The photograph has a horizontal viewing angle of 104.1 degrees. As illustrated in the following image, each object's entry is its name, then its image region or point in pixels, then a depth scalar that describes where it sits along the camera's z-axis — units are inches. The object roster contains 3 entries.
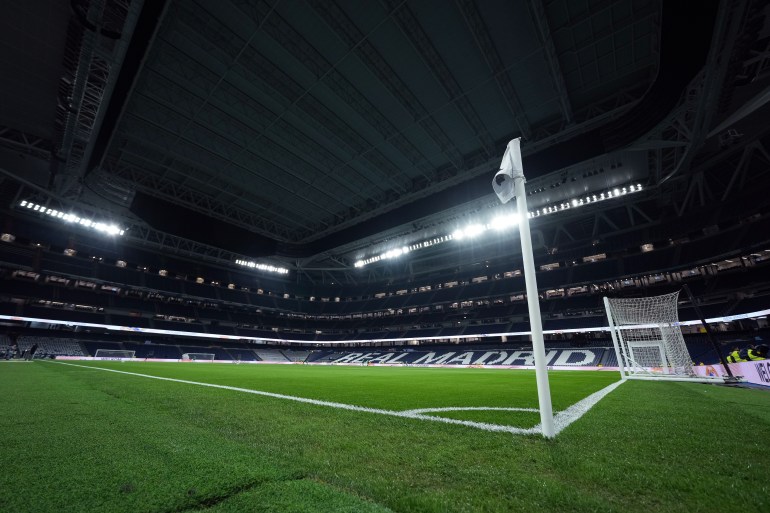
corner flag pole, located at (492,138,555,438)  104.9
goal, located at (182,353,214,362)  1413.8
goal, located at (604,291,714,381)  471.8
